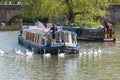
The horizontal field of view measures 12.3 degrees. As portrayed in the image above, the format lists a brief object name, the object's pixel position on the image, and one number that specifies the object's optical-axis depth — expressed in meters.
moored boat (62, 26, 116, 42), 56.53
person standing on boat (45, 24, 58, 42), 43.76
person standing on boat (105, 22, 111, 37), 56.53
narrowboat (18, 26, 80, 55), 42.97
